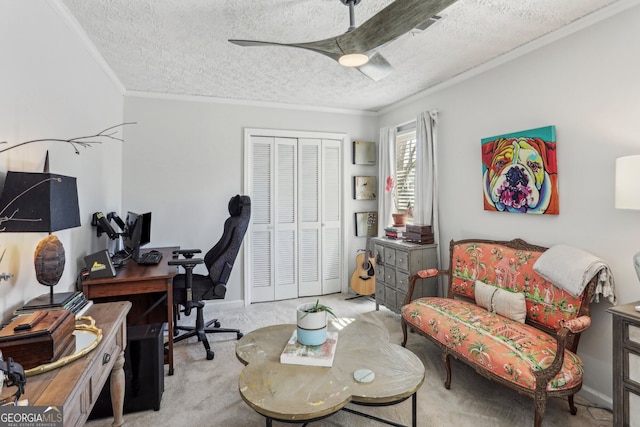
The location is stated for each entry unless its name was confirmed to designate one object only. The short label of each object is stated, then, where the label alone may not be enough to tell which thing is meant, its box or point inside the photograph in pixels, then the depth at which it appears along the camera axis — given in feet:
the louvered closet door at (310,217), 14.53
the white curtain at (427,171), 11.76
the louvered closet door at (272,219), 13.84
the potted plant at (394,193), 14.26
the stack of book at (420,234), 11.48
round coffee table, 4.82
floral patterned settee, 6.04
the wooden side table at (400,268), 11.25
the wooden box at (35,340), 3.67
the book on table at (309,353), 5.91
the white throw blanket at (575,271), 6.69
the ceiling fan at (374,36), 4.69
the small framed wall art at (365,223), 15.38
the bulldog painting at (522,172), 8.10
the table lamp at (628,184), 5.57
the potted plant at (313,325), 6.40
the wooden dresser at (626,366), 5.42
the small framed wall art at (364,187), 15.33
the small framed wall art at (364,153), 15.24
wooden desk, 7.80
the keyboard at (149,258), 9.35
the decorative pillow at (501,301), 7.89
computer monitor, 9.25
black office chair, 9.45
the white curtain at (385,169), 14.35
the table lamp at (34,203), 4.32
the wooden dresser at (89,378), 3.31
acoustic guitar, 14.15
